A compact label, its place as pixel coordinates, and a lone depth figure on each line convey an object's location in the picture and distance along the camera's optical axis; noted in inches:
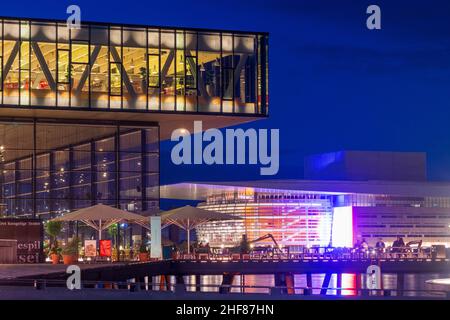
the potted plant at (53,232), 2142.0
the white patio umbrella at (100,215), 2074.6
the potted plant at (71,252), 2080.8
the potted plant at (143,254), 2256.4
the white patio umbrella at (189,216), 2274.9
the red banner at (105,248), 2197.3
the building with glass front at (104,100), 2436.0
